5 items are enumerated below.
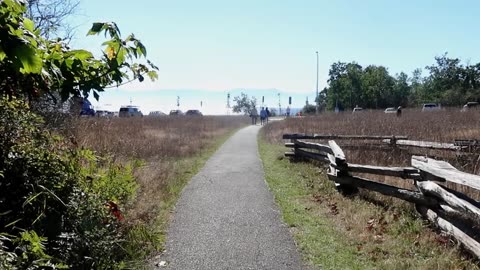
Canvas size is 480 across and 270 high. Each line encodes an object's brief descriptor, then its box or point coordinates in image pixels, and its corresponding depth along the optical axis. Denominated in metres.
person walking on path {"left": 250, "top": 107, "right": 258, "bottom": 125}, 52.73
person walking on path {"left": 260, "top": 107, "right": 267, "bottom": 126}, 49.24
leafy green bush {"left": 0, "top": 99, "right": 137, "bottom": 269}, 3.36
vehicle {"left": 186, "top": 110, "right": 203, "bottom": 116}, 59.34
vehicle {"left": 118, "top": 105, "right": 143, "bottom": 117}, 49.50
